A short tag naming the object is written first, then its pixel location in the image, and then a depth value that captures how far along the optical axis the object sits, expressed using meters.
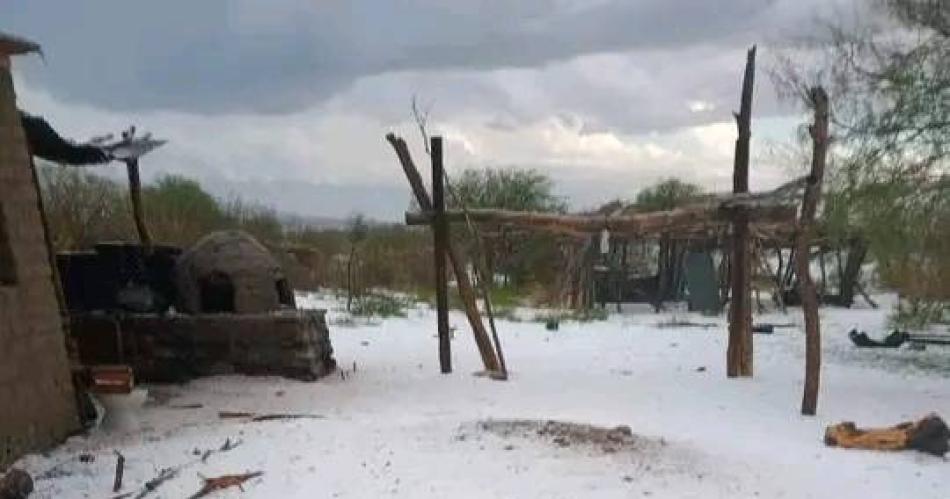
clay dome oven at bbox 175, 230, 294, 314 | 13.59
